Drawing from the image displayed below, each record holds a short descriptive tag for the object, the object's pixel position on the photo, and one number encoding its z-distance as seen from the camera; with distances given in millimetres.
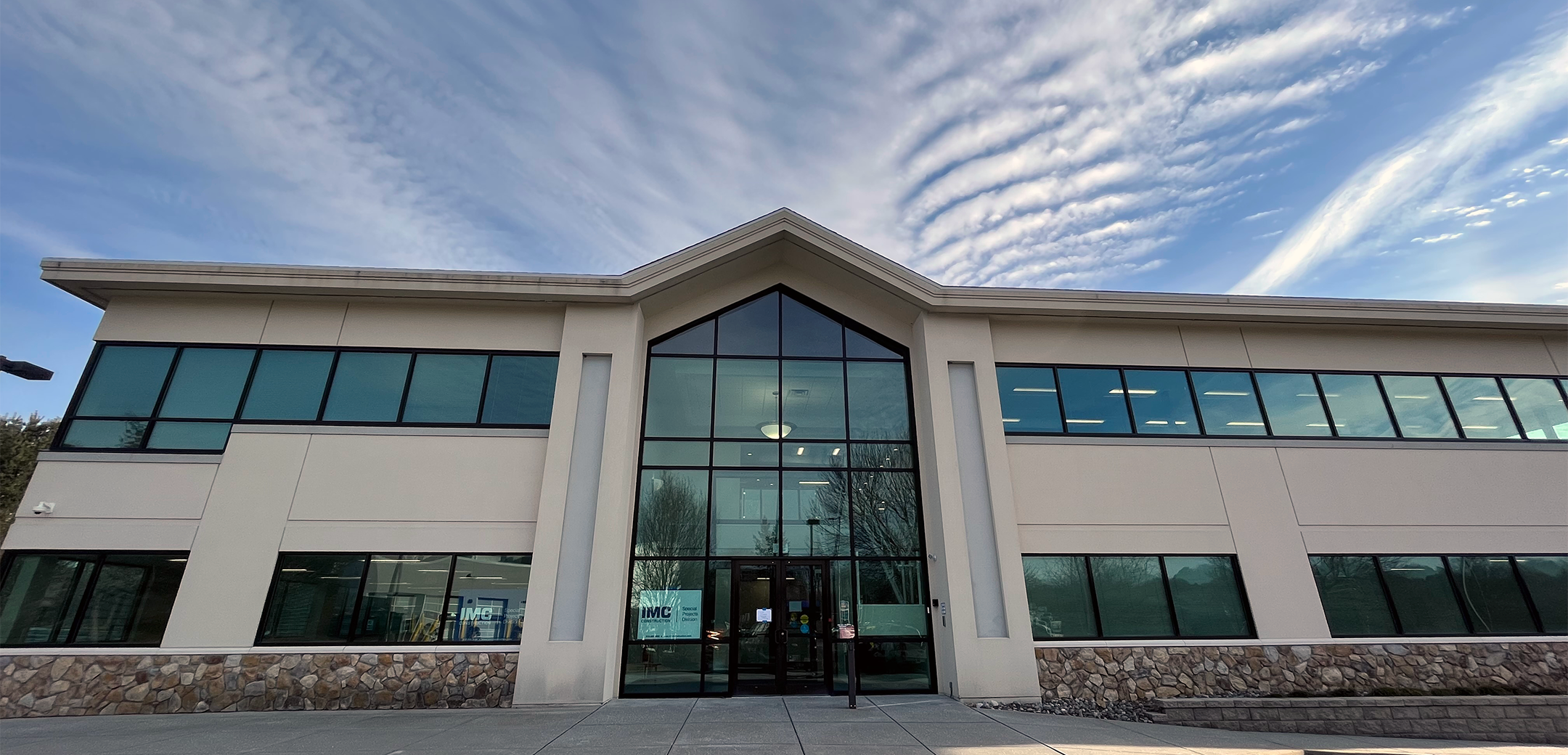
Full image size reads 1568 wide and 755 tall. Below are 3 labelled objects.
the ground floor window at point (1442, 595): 11531
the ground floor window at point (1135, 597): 11383
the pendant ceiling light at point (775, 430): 12742
